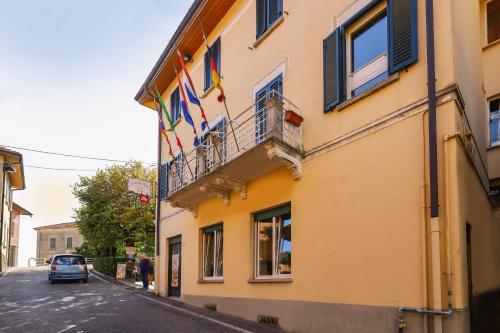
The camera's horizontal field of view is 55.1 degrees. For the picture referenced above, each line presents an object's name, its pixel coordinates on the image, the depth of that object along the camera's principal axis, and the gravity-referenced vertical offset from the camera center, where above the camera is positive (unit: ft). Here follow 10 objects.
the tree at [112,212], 108.78 +3.39
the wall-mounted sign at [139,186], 64.85 +5.52
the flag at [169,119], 48.44 +10.67
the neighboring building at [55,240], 243.60 -6.78
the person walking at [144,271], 72.74 -6.65
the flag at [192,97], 41.91 +11.39
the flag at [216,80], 37.53 +11.56
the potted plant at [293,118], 32.37 +7.45
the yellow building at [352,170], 23.11 +3.68
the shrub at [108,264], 102.15 -8.49
